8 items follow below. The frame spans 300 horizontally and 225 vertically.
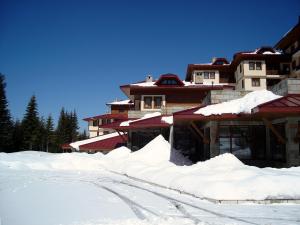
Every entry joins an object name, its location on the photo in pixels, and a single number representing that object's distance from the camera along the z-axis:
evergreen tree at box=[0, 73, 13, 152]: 48.09
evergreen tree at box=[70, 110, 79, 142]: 76.81
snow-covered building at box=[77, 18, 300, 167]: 14.33
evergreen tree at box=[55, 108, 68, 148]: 70.11
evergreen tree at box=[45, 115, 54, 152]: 68.17
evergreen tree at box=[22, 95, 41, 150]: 53.59
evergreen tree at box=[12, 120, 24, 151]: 53.86
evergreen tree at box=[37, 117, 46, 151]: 57.21
